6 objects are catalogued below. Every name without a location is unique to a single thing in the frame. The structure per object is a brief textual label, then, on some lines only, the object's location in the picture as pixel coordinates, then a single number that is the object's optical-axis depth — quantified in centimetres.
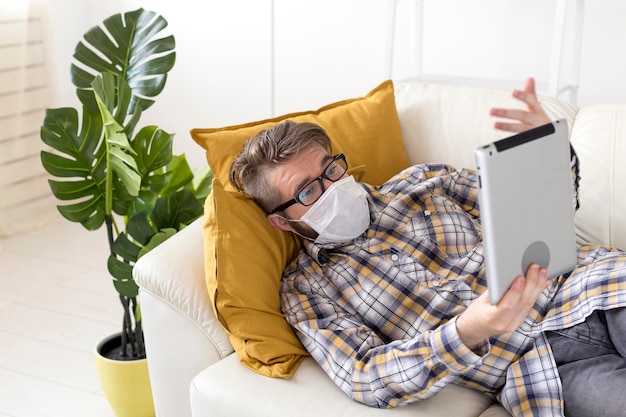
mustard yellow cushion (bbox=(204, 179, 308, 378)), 155
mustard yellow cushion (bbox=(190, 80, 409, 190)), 196
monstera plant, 196
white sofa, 150
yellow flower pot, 207
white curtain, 327
